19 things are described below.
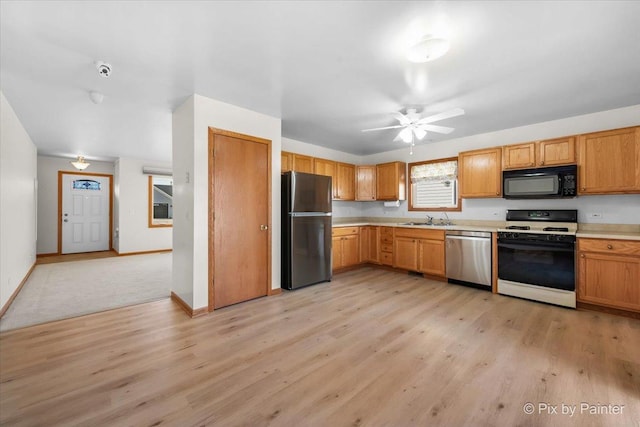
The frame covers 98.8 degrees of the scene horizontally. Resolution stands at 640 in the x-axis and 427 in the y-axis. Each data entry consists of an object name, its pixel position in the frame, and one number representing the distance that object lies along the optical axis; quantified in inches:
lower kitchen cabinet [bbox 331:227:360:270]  198.8
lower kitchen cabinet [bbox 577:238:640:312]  118.8
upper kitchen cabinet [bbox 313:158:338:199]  204.1
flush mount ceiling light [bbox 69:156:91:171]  254.7
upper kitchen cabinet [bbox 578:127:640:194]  127.4
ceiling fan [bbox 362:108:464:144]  131.2
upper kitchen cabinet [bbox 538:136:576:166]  143.4
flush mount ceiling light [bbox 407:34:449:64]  77.9
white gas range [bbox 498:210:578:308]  133.6
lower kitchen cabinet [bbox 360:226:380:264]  219.0
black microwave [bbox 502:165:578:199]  142.8
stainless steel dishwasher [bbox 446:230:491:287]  159.9
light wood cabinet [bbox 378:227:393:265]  209.6
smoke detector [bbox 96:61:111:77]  95.5
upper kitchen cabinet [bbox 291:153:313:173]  189.7
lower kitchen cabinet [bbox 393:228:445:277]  181.3
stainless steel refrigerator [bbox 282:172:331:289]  159.0
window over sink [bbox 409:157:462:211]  201.3
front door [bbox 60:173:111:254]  281.7
